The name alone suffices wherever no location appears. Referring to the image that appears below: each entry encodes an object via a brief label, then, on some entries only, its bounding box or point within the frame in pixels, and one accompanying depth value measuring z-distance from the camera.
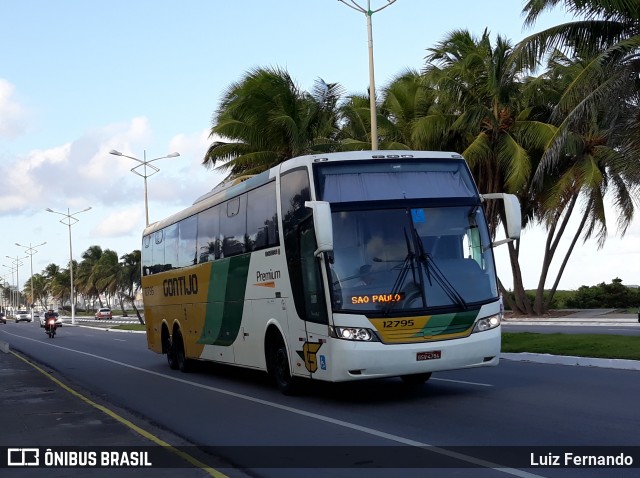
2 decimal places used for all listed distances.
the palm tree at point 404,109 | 41.28
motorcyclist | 50.84
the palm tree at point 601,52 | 24.20
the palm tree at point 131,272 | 91.12
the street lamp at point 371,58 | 25.10
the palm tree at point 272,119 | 35.66
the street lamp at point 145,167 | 50.25
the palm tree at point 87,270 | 134.62
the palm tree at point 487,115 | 37.34
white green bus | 12.41
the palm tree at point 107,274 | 116.40
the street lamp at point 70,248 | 80.44
